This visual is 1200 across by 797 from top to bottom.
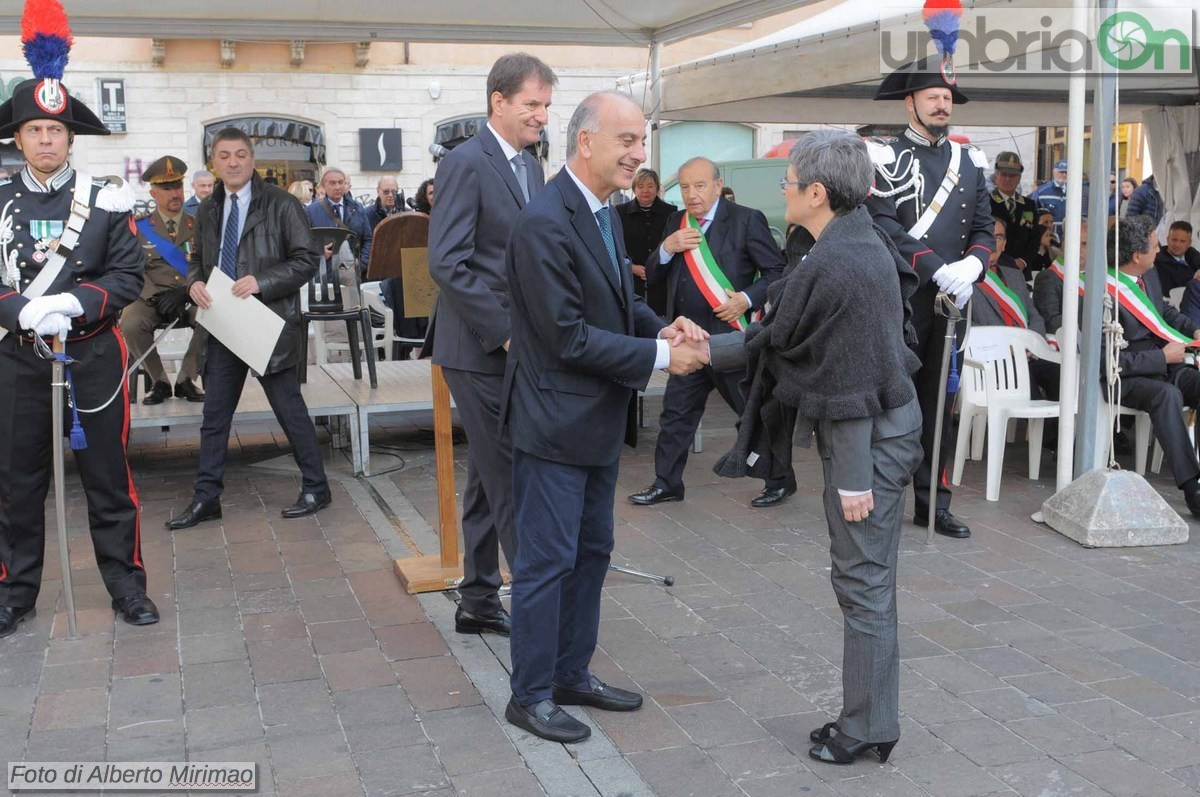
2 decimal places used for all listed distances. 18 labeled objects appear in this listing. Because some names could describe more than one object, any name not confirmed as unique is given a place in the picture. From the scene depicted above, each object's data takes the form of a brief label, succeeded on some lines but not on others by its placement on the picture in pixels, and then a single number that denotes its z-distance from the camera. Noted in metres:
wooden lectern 4.90
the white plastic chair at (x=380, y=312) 10.19
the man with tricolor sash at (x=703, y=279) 6.38
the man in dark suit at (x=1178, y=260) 8.94
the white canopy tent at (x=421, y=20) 8.00
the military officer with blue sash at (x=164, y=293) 7.17
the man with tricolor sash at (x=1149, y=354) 6.34
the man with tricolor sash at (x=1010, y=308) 7.39
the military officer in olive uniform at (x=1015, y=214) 9.87
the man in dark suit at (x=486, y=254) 3.94
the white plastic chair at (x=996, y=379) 6.82
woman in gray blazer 3.21
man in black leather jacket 5.98
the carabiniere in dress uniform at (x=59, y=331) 4.39
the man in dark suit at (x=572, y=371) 3.25
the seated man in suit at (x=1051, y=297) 7.26
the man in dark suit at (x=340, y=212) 12.08
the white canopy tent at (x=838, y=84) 7.43
